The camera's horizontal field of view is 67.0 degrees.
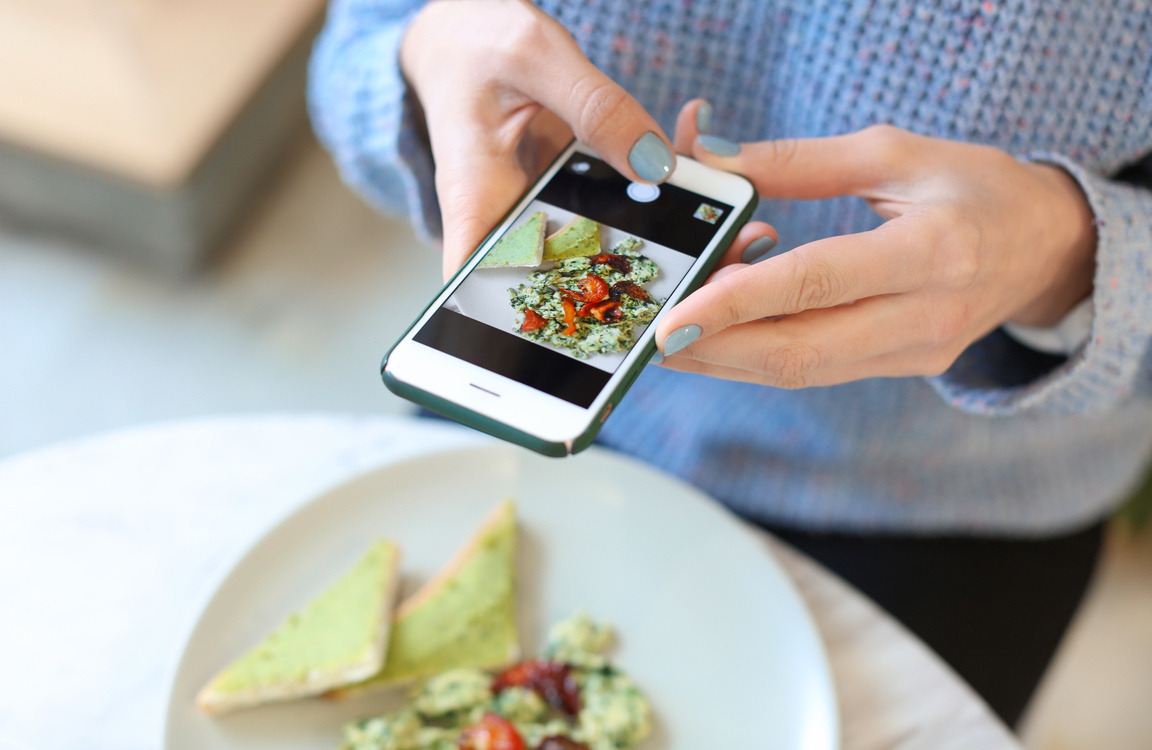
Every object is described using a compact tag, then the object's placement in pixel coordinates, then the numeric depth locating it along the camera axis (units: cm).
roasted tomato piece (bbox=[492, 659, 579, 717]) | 63
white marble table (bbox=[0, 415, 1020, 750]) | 63
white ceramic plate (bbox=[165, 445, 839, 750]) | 61
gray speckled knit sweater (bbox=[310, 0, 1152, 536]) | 56
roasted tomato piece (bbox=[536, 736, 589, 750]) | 58
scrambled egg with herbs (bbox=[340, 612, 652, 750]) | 59
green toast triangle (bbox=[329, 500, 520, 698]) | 64
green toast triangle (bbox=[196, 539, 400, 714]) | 60
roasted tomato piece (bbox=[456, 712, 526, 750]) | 58
